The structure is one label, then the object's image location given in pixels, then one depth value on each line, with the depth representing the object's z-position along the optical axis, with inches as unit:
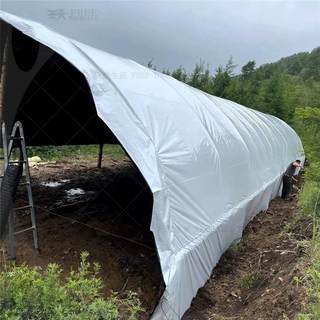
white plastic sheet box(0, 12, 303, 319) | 130.1
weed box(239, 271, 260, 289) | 167.0
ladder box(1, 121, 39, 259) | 149.6
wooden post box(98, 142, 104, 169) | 381.0
